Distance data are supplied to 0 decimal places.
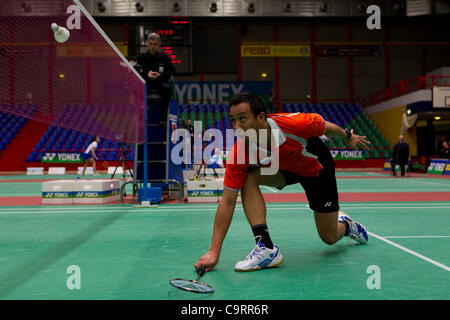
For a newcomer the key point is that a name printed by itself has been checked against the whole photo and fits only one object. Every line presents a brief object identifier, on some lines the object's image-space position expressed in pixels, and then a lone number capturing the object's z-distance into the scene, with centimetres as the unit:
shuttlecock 353
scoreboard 1984
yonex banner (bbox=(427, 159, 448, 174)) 1781
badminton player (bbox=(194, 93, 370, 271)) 308
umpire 723
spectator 1587
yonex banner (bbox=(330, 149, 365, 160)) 2366
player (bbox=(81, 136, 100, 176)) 1745
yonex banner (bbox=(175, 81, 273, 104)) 2762
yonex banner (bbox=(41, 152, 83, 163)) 2269
